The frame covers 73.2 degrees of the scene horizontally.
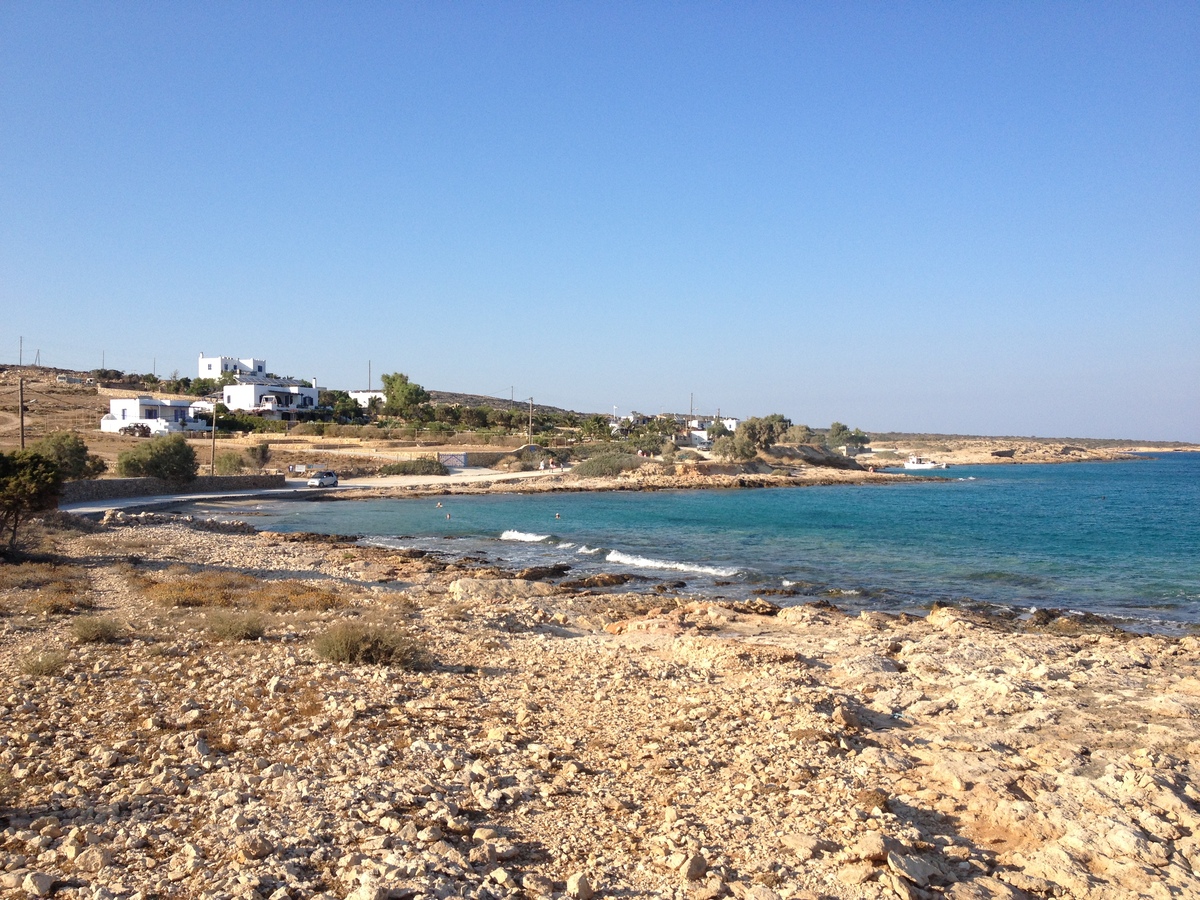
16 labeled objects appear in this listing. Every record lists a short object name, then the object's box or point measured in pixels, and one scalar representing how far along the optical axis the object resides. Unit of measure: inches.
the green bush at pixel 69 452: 1555.7
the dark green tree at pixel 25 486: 799.1
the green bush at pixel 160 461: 1894.7
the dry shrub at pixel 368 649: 435.8
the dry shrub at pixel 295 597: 615.2
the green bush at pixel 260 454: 2576.3
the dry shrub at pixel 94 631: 454.3
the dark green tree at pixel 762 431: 3545.8
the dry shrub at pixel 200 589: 598.2
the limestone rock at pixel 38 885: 195.9
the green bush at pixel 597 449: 3354.3
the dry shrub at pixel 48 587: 549.6
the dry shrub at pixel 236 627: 481.7
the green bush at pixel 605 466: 2817.4
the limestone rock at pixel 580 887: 210.8
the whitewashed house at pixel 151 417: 3009.4
